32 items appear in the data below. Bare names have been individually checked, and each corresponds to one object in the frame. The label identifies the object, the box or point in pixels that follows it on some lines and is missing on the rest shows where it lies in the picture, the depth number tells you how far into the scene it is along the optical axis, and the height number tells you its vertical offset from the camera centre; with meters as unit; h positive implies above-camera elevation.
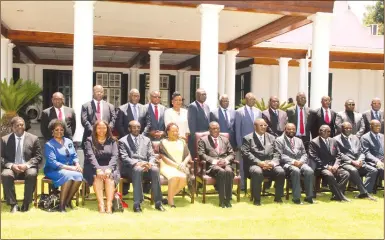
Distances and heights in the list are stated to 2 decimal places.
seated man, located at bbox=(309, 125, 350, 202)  7.76 -1.00
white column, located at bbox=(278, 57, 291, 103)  16.50 +0.87
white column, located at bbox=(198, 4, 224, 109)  9.34 +1.01
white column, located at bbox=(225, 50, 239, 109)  15.19 +0.91
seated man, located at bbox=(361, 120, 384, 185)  8.35 -0.75
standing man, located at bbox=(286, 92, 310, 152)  8.59 -0.35
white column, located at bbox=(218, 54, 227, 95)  15.81 +0.94
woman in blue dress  6.54 -0.97
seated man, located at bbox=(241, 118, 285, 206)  7.35 -0.96
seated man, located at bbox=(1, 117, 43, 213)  6.47 -0.92
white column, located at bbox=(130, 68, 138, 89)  21.14 +1.05
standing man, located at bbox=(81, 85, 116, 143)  7.71 -0.20
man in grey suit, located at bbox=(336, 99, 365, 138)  8.61 -0.31
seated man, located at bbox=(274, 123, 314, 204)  7.46 -0.97
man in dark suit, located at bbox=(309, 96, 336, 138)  8.56 -0.27
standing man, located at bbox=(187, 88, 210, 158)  8.12 -0.27
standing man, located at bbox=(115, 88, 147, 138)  7.96 -0.25
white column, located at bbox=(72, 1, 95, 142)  8.68 +0.82
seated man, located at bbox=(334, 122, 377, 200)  8.05 -0.95
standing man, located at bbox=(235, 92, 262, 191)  8.22 -0.39
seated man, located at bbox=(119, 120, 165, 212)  6.74 -0.94
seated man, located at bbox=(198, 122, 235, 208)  7.12 -0.94
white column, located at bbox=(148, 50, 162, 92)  15.99 +1.12
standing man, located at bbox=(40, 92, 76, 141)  7.59 -0.27
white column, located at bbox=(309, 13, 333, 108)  9.92 +0.86
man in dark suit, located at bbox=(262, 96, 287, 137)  8.48 -0.32
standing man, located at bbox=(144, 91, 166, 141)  8.06 -0.30
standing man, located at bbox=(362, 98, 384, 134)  8.83 -0.23
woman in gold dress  7.07 -0.96
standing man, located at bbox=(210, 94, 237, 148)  8.20 -0.30
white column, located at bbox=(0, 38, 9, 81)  13.26 +1.23
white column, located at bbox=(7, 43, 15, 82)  13.98 +1.23
